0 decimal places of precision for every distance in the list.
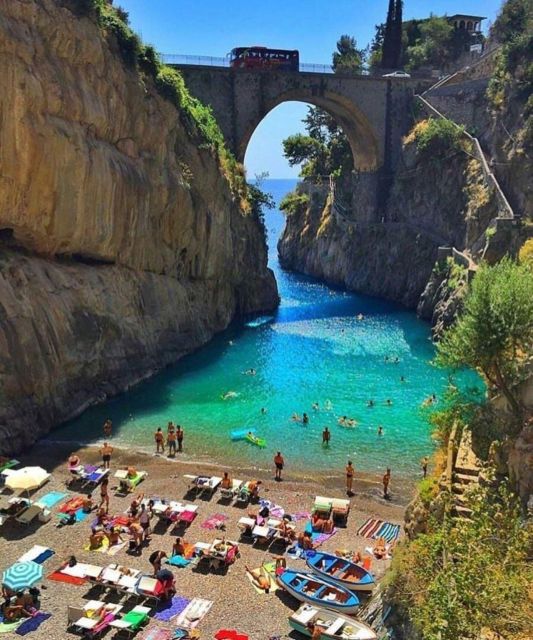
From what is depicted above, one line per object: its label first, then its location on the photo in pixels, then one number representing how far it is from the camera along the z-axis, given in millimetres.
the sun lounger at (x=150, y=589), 16344
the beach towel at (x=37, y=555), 18031
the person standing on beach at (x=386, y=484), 23469
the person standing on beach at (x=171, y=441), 26817
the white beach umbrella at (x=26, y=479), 21375
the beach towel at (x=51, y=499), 21656
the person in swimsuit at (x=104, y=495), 21438
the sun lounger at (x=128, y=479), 23203
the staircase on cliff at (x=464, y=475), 14641
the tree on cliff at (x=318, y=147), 75625
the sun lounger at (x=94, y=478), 23453
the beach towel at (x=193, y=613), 15616
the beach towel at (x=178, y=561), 18375
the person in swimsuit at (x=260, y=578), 17375
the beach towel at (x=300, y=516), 21455
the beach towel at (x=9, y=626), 15195
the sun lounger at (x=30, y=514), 20234
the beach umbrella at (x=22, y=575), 16156
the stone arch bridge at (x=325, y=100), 52375
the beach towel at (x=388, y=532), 20281
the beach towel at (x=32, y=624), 15188
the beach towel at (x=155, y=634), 15070
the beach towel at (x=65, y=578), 17156
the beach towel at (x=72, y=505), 21359
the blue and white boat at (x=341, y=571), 16875
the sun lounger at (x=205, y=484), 23125
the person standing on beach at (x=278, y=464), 24870
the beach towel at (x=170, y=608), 15977
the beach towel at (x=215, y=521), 20766
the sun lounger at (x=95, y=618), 14969
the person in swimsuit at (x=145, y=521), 19809
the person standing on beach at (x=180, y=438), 27266
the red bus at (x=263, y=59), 53656
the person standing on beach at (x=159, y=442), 26953
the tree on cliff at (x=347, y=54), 84062
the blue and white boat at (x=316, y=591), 15867
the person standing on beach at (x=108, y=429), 28155
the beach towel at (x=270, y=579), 17234
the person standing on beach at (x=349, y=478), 23531
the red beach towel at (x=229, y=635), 14977
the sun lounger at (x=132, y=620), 15160
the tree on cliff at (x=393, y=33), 69188
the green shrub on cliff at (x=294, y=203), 79500
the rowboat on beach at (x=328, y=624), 14453
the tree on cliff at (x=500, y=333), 17656
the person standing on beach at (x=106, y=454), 25375
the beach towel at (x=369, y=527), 20578
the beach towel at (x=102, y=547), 19031
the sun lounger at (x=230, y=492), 22734
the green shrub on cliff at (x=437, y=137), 55000
